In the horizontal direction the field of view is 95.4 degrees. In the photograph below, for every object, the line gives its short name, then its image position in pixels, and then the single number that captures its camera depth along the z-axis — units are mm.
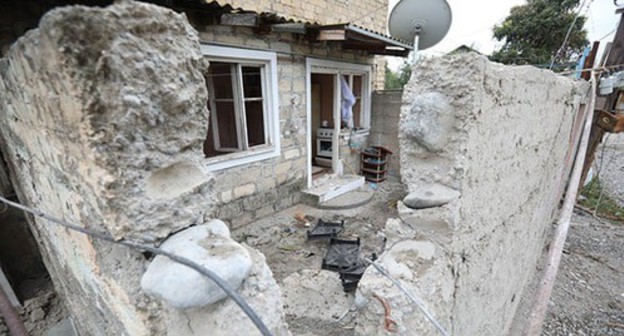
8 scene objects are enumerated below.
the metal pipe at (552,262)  1068
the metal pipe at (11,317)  1764
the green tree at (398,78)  14510
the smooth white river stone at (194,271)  706
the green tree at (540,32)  10211
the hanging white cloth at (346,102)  5359
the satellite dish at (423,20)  4098
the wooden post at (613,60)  3533
